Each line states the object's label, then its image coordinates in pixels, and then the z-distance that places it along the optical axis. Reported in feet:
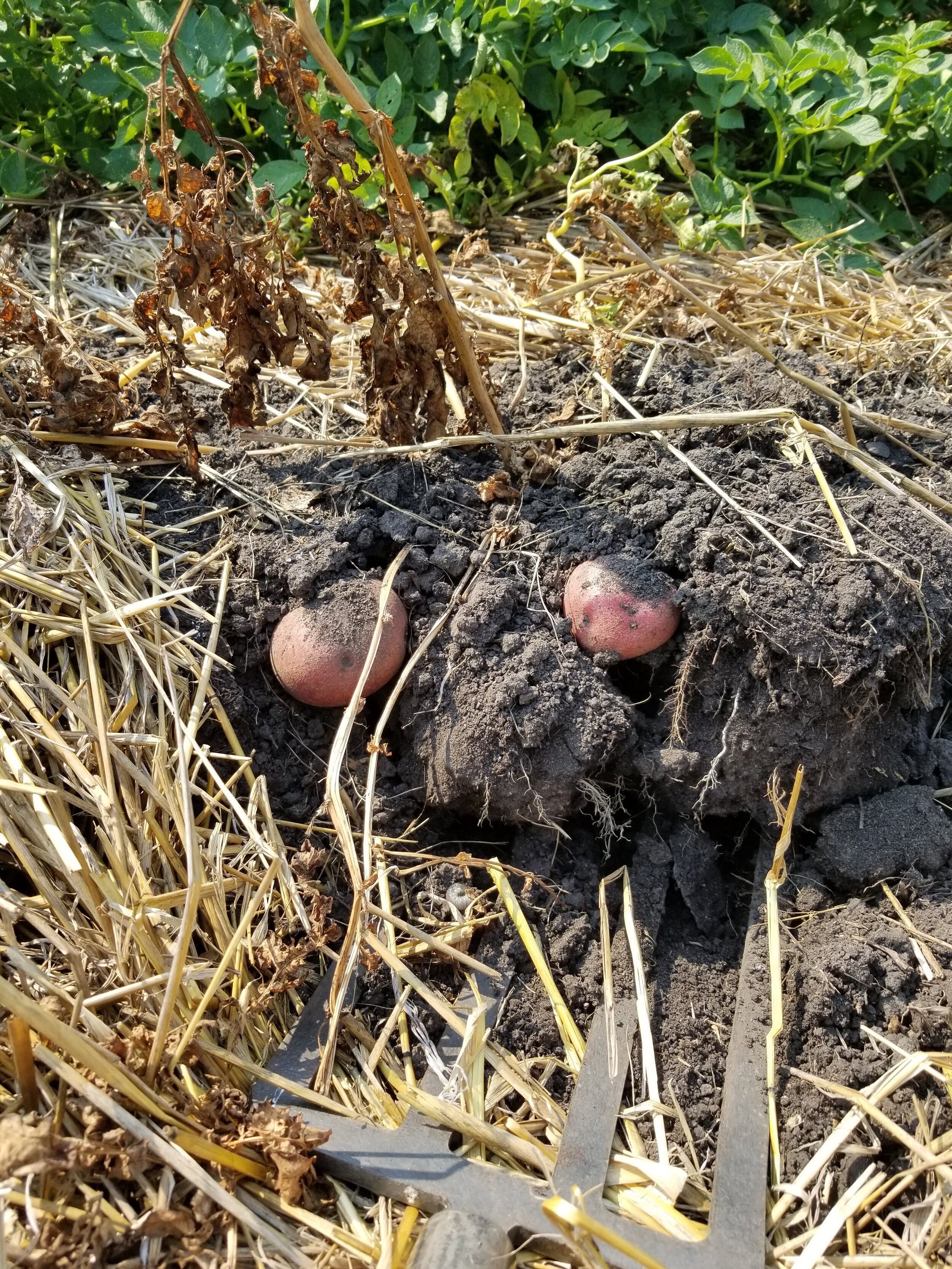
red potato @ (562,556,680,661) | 1.46
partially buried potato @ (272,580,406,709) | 1.46
